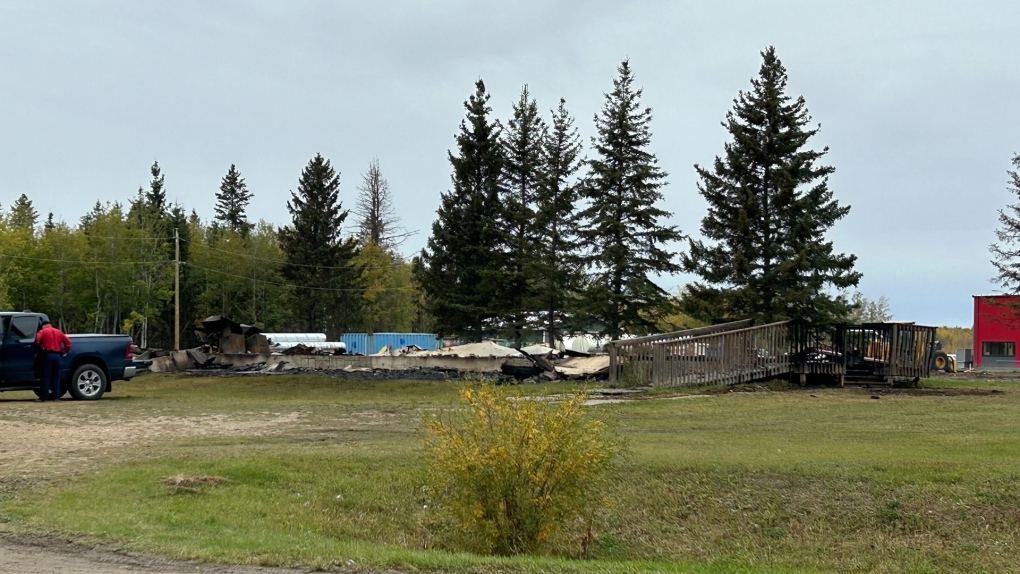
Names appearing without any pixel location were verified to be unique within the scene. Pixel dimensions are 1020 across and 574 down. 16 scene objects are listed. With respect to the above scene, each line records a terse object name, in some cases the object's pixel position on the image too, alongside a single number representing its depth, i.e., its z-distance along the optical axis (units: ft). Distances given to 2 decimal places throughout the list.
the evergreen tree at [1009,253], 164.45
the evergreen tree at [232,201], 329.72
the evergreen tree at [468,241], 161.79
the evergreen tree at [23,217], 246.68
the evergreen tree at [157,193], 282.36
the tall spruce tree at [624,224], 142.72
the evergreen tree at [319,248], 240.53
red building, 230.48
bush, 29.07
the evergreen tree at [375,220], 257.75
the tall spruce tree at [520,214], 155.74
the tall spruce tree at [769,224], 119.96
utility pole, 191.01
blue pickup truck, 66.28
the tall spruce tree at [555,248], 150.20
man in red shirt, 65.41
